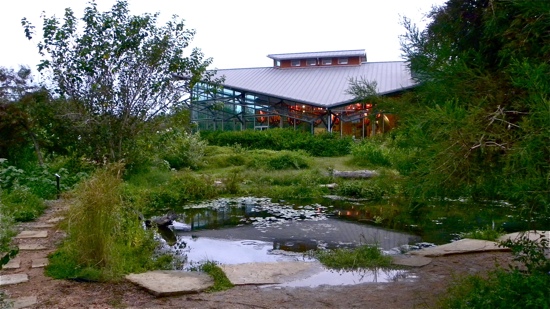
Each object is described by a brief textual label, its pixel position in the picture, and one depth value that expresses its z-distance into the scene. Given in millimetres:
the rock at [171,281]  4535
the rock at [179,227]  8312
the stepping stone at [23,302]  4023
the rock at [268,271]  4981
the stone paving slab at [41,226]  6961
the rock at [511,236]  6455
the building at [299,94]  26844
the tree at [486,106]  2631
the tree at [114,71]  9383
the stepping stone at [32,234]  6413
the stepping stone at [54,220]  7169
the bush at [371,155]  15961
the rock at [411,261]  5730
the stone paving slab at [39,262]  5186
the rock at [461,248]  6141
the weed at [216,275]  4734
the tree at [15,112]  10789
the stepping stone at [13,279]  4606
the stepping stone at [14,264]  5082
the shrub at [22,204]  7430
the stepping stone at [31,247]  5812
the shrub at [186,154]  15648
